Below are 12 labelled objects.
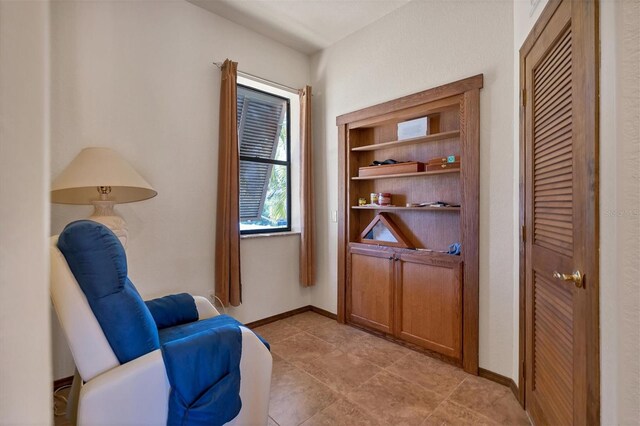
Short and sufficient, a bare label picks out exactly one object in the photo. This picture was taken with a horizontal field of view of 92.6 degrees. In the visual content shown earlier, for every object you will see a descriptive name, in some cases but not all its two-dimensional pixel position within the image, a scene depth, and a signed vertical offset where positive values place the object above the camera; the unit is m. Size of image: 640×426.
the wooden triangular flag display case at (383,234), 2.80 -0.21
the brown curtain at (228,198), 2.76 +0.12
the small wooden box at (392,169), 2.63 +0.40
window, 3.23 +0.56
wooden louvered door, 1.09 -0.02
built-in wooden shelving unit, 2.28 -0.14
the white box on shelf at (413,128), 2.62 +0.74
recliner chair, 1.12 -0.62
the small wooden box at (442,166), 2.43 +0.38
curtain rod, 2.83 +1.35
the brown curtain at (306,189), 3.32 +0.25
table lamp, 1.81 +0.17
